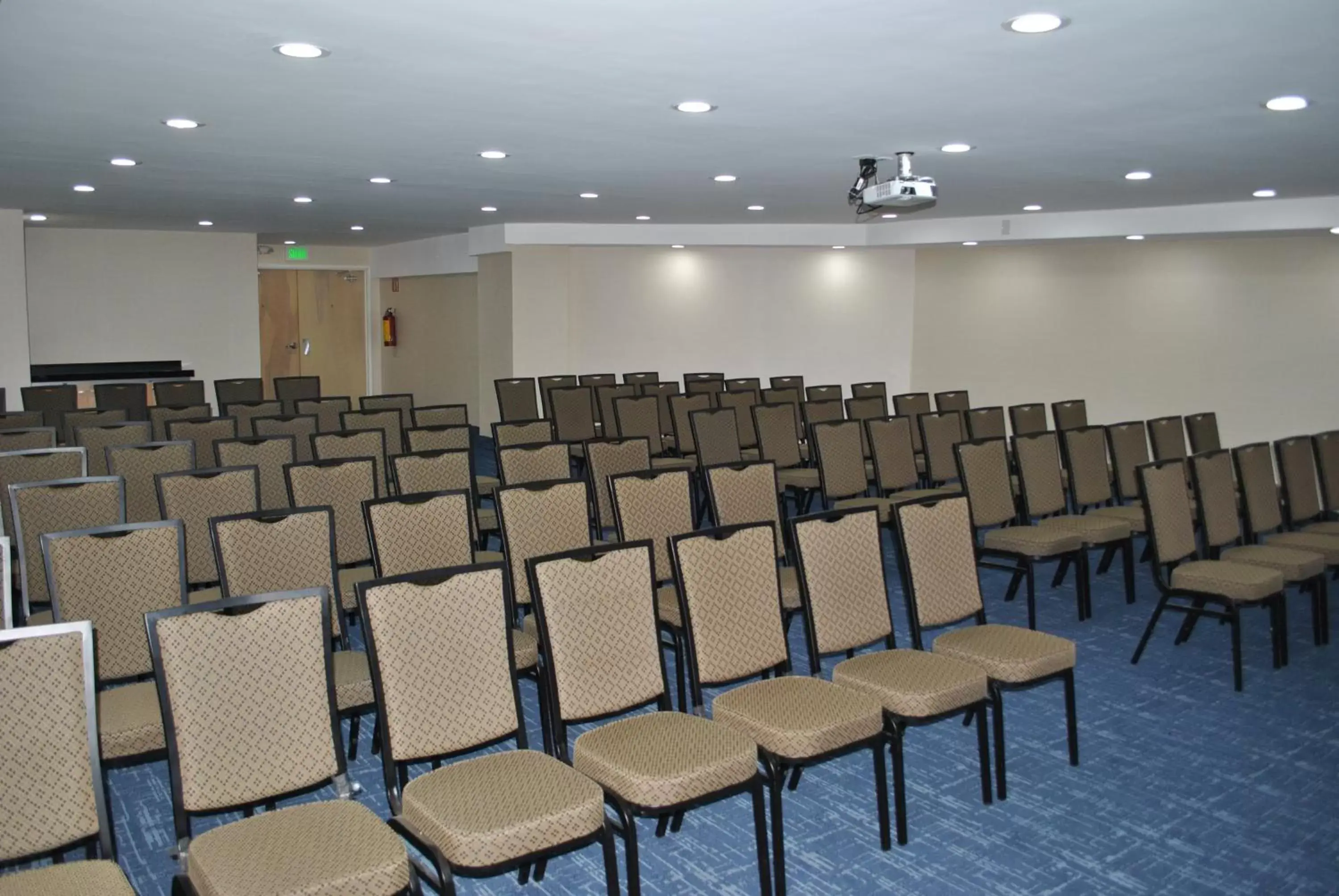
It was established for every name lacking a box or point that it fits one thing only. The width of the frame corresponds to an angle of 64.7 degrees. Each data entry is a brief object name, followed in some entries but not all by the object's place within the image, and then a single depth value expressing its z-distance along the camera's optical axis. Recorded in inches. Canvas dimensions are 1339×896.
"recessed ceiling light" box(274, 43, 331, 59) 171.2
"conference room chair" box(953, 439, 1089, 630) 240.5
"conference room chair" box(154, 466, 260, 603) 192.1
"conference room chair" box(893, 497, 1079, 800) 156.5
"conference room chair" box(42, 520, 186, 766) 142.0
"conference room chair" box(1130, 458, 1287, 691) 210.5
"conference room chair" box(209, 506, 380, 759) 143.7
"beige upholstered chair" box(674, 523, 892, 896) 131.2
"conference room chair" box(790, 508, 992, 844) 144.1
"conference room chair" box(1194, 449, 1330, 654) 229.9
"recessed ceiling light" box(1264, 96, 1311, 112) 202.5
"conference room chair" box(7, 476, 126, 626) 175.5
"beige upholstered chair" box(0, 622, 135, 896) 99.9
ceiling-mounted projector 265.4
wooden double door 697.0
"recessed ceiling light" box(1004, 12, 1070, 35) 149.2
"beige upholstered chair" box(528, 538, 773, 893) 117.9
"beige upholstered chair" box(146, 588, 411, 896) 98.9
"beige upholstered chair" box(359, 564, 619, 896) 106.1
